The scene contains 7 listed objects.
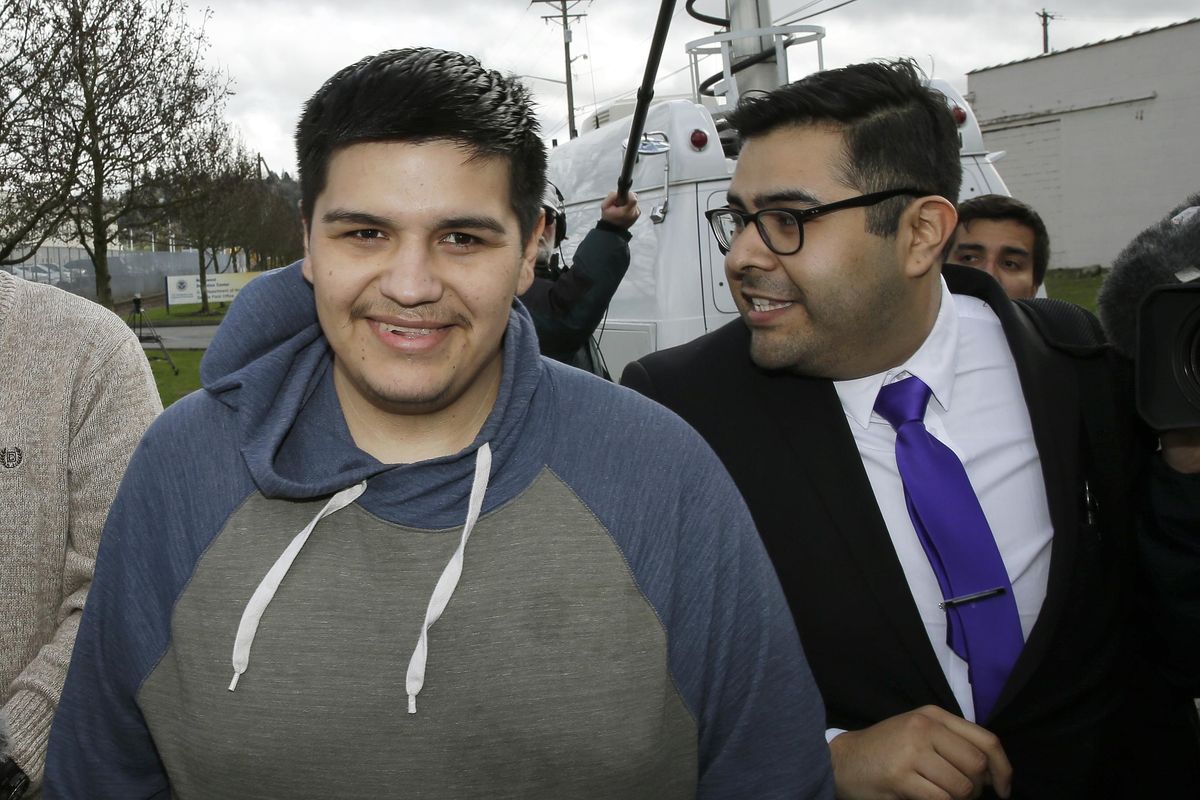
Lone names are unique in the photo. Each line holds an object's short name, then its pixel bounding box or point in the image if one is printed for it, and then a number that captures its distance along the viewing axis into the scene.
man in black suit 2.15
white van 5.88
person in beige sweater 2.19
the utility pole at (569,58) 43.55
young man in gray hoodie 1.60
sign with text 30.26
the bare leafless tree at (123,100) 12.48
